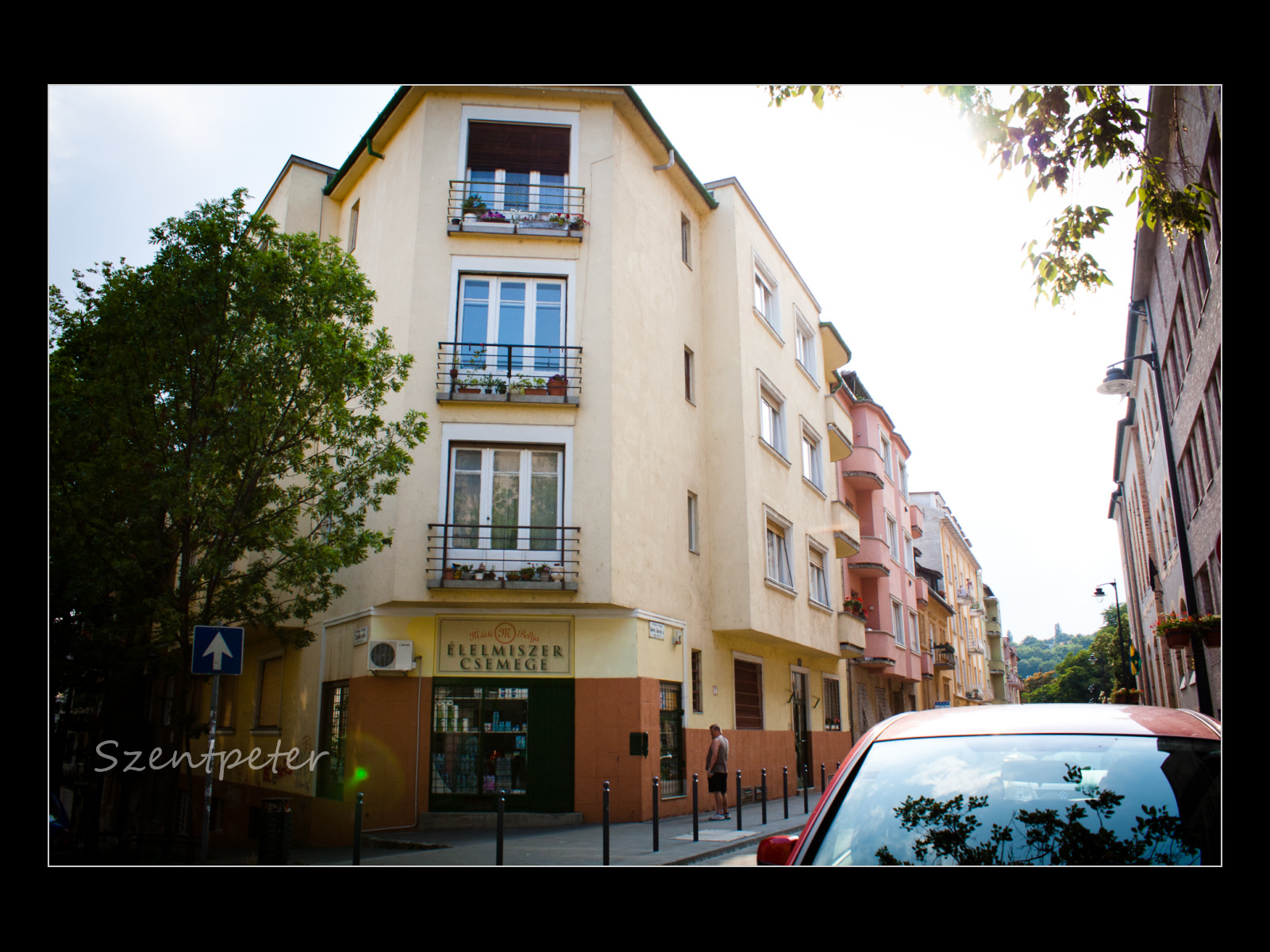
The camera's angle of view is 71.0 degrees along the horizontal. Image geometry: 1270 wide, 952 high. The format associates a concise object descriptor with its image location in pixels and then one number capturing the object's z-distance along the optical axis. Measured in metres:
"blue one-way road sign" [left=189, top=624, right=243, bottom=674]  8.89
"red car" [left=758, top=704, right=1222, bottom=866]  3.03
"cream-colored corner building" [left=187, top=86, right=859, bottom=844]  14.98
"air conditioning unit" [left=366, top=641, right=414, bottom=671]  14.69
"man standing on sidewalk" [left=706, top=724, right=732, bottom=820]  15.77
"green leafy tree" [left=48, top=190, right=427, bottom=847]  12.12
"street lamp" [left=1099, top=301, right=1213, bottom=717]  14.45
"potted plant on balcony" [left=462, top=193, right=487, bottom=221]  16.80
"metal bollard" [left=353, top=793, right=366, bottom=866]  9.30
